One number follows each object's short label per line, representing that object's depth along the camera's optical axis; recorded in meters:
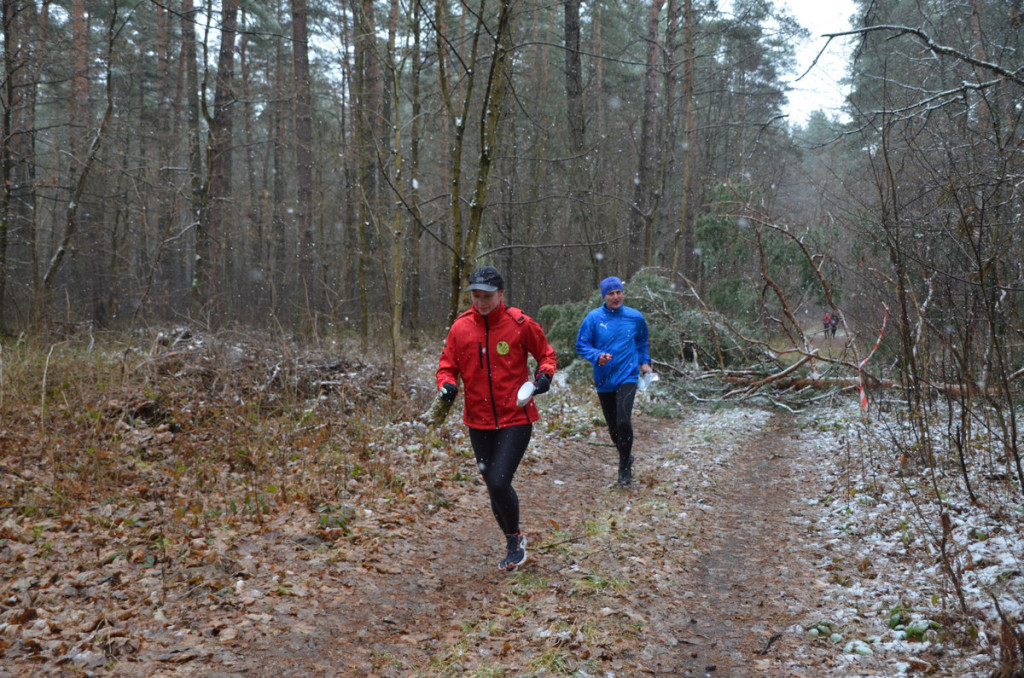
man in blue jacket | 7.38
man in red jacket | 4.98
